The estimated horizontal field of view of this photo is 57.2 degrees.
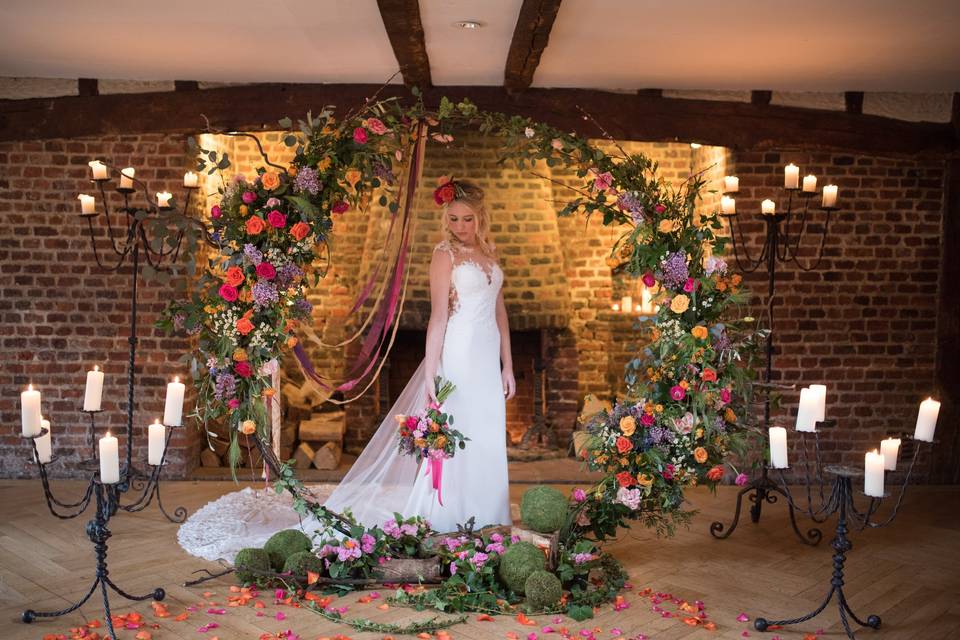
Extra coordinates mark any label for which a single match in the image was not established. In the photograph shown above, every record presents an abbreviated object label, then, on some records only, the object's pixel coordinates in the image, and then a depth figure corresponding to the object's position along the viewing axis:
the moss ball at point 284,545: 4.13
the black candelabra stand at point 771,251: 4.98
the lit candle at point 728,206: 5.40
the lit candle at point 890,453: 3.42
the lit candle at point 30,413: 3.41
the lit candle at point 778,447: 3.79
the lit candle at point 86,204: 5.34
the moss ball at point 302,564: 3.99
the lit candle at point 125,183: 5.59
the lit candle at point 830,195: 5.45
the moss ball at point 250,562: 4.00
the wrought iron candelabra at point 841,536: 3.47
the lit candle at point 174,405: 4.14
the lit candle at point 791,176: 5.38
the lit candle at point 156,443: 4.24
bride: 4.55
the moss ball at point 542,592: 3.77
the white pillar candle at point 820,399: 3.64
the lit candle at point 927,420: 3.40
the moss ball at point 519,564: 3.90
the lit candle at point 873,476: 3.33
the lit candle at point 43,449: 3.58
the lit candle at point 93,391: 4.04
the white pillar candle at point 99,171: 5.11
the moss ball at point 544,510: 4.18
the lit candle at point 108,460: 3.34
